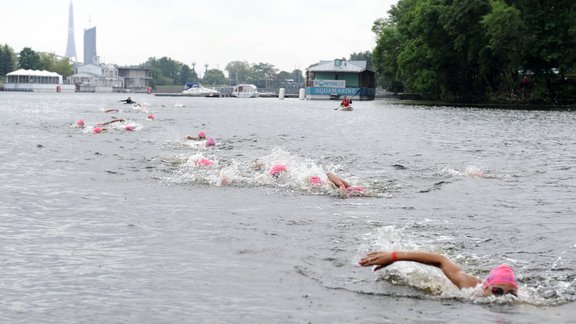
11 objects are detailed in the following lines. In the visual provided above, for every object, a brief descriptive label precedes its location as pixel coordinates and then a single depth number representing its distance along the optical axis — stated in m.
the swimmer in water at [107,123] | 36.28
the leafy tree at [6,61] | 186.75
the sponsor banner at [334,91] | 118.62
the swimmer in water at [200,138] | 28.56
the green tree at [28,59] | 190.88
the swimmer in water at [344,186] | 15.69
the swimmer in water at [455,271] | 8.18
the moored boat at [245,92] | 159.38
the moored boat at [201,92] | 159.40
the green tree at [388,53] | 110.06
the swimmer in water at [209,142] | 26.92
